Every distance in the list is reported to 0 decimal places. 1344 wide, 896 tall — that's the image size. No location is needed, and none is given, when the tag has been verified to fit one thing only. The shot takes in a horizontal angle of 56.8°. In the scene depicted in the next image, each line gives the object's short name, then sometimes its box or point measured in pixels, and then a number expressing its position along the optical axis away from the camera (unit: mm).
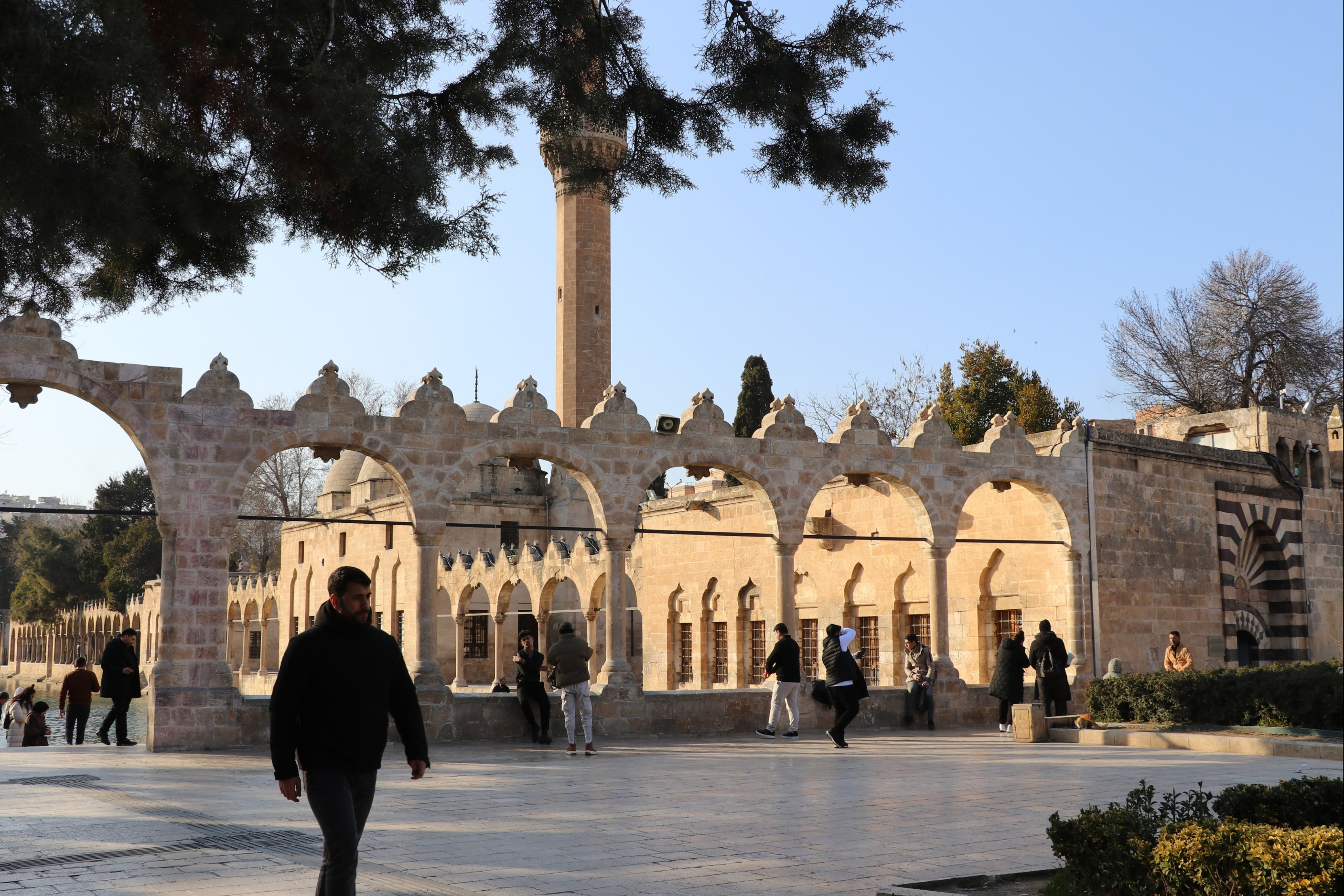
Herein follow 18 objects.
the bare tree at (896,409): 38812
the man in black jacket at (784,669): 13000
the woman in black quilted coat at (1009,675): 14234
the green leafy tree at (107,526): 55000
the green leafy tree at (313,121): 4910
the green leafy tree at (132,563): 53312
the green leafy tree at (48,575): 59812
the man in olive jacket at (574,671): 11555
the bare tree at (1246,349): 35250
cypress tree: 33531
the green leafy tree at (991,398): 35500
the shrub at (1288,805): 5105
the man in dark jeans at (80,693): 14344
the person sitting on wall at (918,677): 15453
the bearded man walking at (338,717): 4152
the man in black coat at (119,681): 12969
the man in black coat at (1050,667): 14133
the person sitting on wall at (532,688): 12867
